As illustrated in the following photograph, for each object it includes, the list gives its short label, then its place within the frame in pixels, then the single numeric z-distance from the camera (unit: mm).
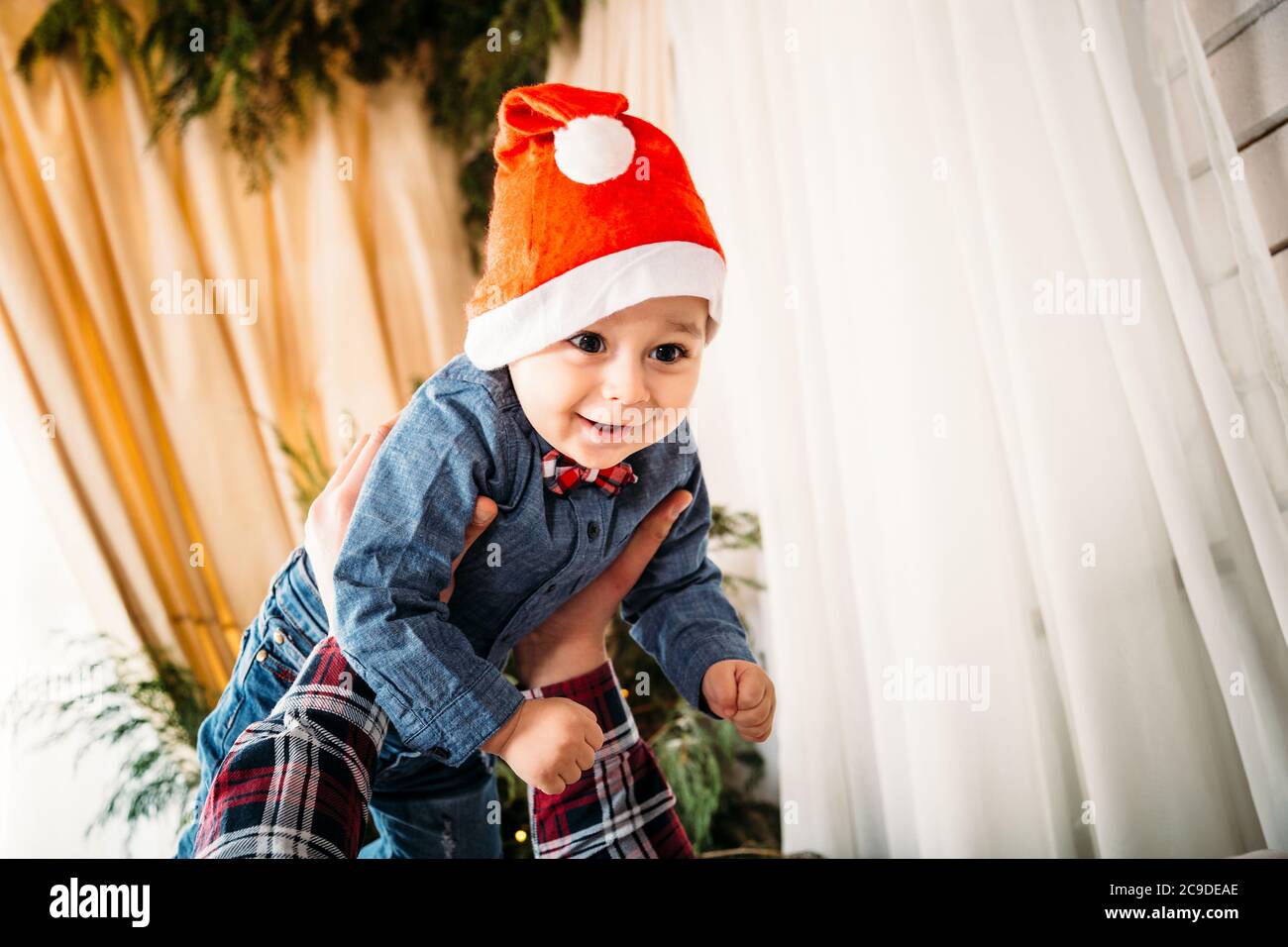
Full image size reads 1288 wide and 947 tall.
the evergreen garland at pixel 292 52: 1581
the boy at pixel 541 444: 707
